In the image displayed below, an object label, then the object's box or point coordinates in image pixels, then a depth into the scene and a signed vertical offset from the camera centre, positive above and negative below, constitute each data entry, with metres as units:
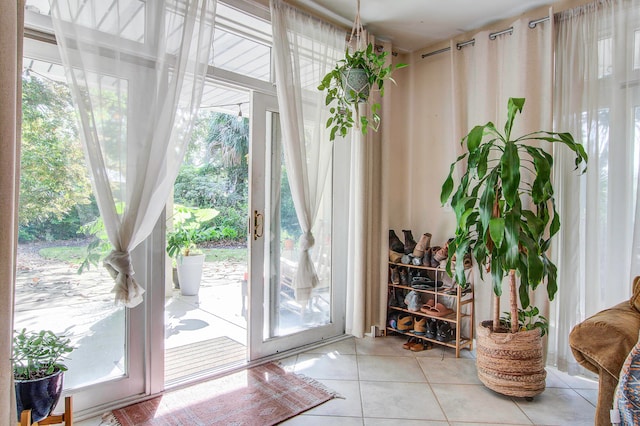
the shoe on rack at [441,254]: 2.91 -0.36
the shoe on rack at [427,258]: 2.98 -0.40
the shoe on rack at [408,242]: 3.19 -0.29
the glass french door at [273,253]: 2.59 -0.34
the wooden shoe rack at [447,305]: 2.81 -0.80
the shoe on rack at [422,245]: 3.04 -0.30
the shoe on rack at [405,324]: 3.05 -0.96
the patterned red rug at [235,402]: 1.92 -1.12
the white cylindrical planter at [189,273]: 4.37 -0.79
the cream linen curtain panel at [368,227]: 3.02 -0.15
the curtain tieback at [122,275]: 1.85 -0.35
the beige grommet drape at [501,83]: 2.59 +0.98
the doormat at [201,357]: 2.53 -1.14
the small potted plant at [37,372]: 1.49 -0.71
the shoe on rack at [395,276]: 3.14 -0.58
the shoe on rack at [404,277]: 3.13 -0.58
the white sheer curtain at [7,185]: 1.23 +0.07
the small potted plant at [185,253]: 4.38 -0.55
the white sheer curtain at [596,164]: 2.27 +0.31
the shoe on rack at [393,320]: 3.10 -0.96
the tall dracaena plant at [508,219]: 2.08 -0.05
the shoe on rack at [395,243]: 3.22 -0.30
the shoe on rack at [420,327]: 2.97 -0.97
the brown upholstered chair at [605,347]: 1.61 -0.62
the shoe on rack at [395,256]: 3.15 -0.41
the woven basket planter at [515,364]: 2.15 -0.93
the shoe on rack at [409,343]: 2.92 -1.10
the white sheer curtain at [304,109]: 2.52 +0.72
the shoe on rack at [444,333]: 2.86 -0.98
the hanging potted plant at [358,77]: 2.19 +0.80
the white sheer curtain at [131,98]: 1.77 +0.57
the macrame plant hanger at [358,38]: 2.37 +1.29
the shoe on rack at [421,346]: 2.88 -1.10
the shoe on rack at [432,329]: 2.91 -0.96
